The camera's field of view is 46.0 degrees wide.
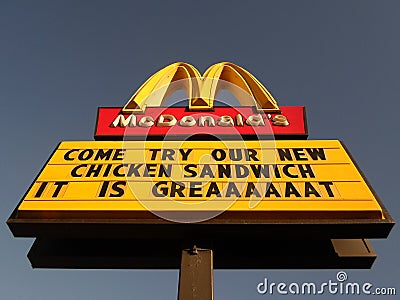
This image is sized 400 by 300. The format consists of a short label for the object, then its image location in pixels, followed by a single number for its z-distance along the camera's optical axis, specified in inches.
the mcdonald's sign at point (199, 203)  191.9
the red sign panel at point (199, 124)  273.6
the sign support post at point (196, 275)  173.8
